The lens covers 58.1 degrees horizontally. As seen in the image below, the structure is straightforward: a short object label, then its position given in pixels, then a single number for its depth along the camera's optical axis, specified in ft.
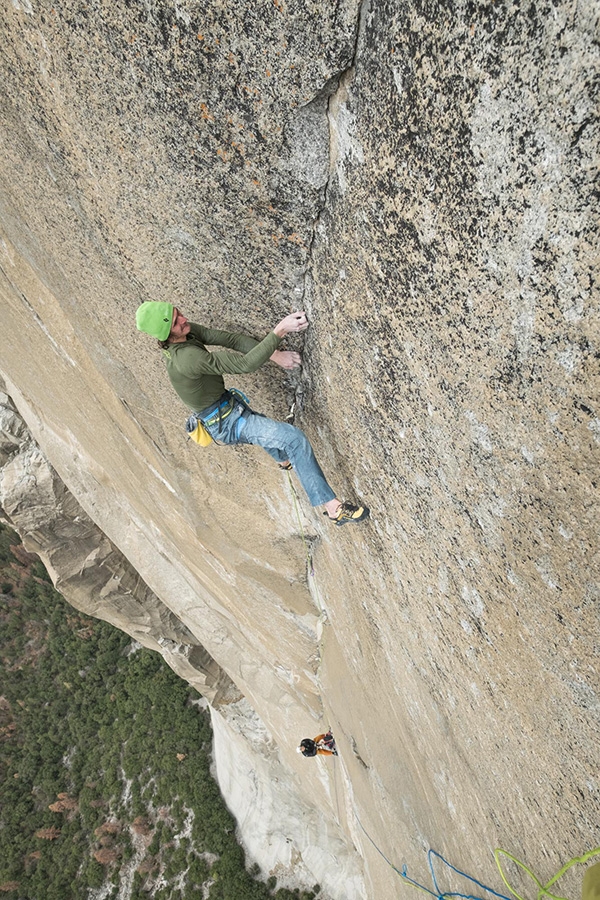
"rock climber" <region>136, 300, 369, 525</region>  8.80
